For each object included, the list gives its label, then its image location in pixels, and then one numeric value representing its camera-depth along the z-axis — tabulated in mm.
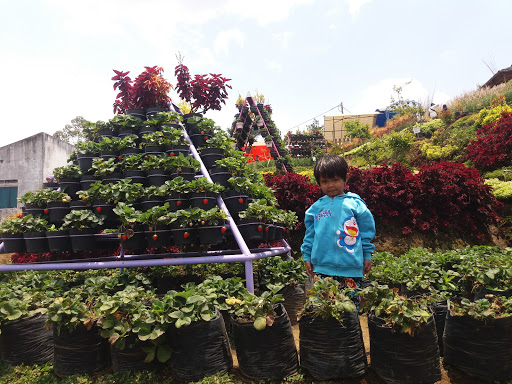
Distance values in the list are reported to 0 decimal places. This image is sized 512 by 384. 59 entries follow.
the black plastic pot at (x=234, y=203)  4018
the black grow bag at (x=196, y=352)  2129
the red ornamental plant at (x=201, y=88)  5523
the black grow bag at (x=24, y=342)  2619
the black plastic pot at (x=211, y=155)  4484
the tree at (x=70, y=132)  38594
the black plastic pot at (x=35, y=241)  3992
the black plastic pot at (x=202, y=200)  3662
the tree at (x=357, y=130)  20375
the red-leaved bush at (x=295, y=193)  6555
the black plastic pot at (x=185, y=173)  3951
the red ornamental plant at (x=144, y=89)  5117
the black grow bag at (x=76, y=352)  2385
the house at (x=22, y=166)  20594
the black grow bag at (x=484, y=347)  1956
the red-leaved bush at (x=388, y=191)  6441
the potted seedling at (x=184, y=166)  3953
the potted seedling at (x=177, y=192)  3633
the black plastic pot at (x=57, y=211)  4133
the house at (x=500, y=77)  24489
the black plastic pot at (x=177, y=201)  3629
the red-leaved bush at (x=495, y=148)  9445
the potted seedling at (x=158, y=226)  3398
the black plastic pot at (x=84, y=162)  4523
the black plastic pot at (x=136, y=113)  5113
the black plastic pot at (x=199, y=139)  4844
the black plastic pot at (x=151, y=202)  3814
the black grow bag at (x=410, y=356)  1934
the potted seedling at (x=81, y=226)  3875
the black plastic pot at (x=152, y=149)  4355
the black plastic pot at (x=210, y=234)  3477
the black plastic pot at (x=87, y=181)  4297
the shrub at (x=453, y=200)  6512
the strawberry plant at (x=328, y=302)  2016
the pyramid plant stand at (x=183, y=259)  3197
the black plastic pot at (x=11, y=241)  4078
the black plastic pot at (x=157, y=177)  4062
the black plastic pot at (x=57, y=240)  3922
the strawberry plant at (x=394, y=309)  1913
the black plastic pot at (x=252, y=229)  3830
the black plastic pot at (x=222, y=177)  4195
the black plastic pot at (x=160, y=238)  3551
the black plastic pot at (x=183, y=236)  3472
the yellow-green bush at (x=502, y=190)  7160
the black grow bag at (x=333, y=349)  2021
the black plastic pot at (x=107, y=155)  4512
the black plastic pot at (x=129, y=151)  4498
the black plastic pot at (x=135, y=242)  3637
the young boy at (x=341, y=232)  2484
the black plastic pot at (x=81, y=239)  3898
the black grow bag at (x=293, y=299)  3553
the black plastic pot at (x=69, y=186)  4363
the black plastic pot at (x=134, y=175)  4199
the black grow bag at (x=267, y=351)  2090
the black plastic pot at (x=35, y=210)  4272
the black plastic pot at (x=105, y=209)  3974
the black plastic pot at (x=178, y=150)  4340
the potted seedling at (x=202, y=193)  3650
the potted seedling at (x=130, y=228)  3480
